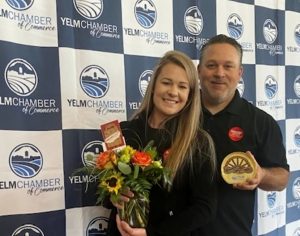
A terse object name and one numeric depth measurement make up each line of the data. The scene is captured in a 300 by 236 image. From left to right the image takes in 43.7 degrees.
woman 1.24
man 1.51
